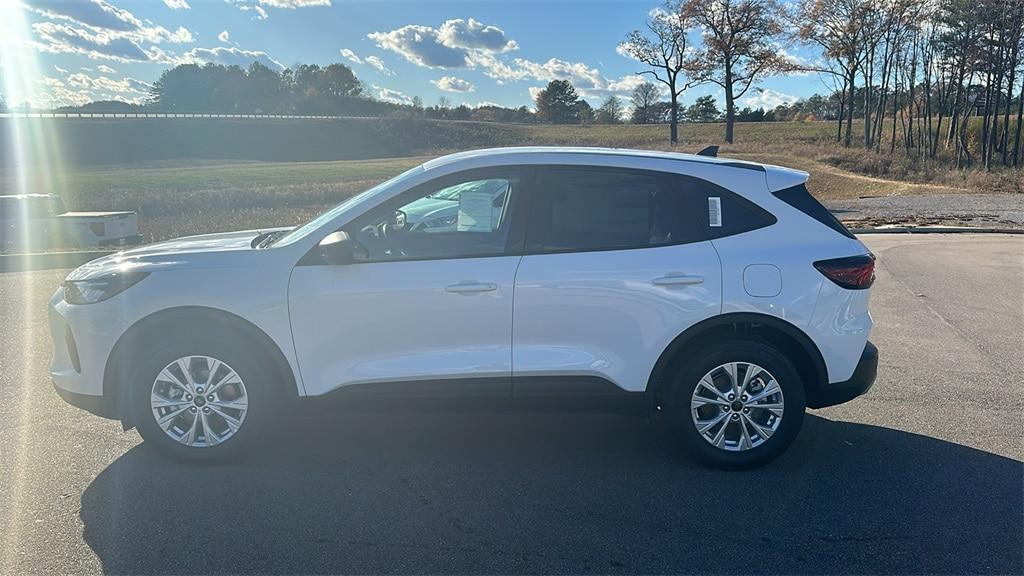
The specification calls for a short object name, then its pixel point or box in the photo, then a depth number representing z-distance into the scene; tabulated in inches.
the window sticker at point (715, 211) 150.8
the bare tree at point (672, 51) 1914.6
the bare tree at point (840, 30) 1652.3
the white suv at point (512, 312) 144.9
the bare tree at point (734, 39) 1803.6
